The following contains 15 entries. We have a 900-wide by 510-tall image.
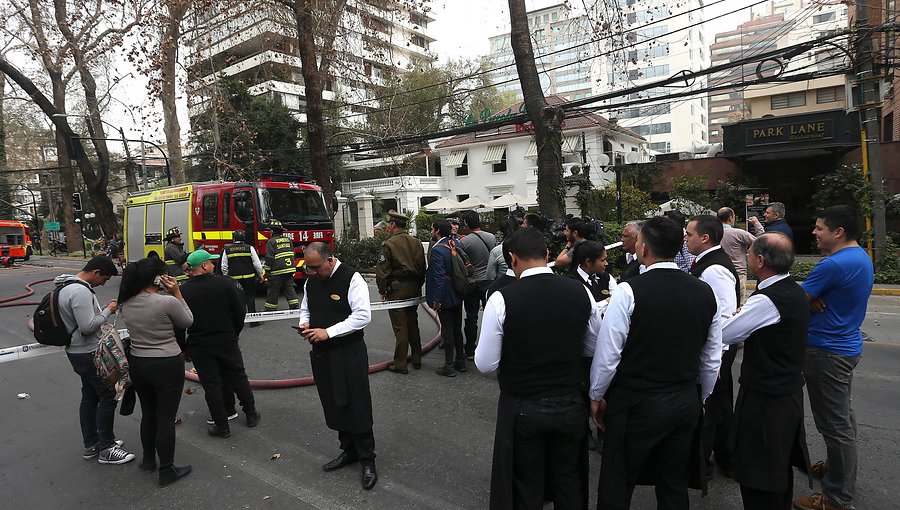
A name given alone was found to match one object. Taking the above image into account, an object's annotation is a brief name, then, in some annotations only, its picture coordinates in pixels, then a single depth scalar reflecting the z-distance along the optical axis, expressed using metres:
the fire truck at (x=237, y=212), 11.28
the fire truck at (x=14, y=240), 29.88
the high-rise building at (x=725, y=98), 95.25
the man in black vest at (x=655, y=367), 2.36
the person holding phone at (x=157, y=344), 3.64
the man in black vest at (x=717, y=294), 3.36
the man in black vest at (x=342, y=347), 3.64
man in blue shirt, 2.98
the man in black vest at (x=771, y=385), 2.60
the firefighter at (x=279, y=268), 9.45
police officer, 6.01
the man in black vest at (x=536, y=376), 2.43
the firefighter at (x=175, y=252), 9.45
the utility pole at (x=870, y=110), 10.57
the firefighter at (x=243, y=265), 8.50
